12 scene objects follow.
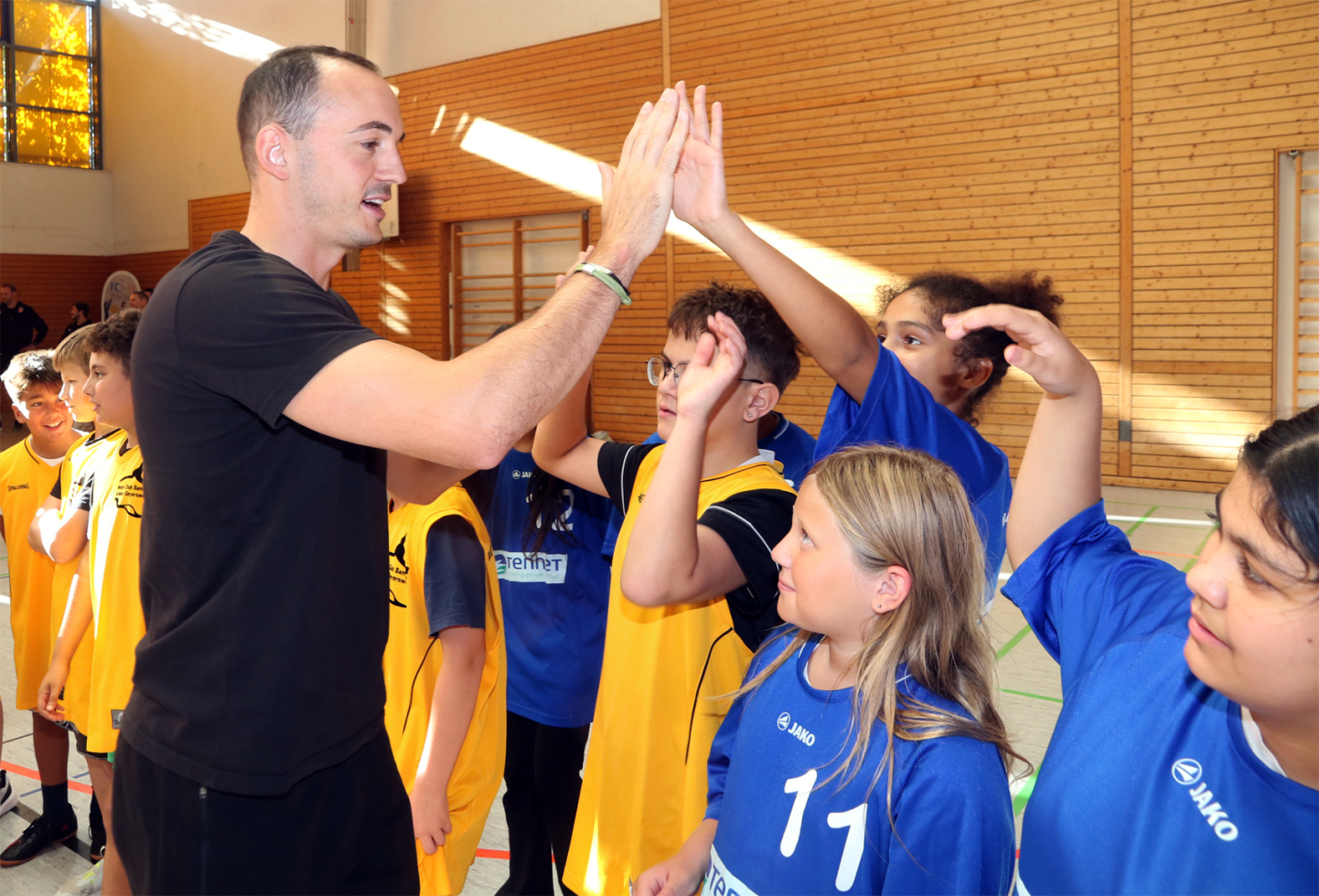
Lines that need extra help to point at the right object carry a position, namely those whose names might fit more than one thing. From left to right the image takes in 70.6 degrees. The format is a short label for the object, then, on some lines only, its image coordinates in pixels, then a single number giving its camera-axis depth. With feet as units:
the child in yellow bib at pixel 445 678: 6.73
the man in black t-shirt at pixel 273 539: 4.27
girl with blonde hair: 4.20
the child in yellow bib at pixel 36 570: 9.95
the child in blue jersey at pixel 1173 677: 3.01
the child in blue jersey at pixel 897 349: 5.59
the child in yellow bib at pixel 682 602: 5.21
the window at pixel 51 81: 51.57
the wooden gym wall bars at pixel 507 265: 37.42
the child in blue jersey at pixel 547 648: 8.33
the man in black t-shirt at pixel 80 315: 48.37
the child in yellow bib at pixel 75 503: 9.20
